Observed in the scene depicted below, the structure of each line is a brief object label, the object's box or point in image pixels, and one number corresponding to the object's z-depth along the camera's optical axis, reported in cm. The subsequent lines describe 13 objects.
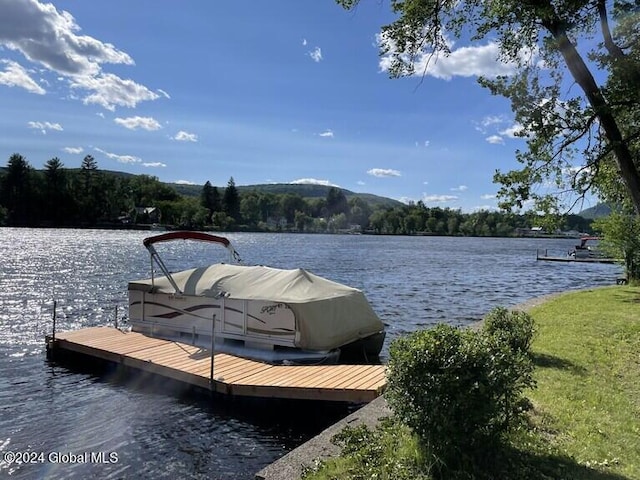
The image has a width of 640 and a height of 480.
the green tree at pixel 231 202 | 18375
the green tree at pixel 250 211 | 18825
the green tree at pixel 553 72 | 827
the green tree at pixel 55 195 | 13812
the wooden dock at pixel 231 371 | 1030
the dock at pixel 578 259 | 6731
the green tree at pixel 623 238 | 2928
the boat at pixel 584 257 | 6788
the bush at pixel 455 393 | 494
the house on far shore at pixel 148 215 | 16475
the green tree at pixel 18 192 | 13538
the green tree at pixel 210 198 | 18162
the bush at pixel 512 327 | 951
